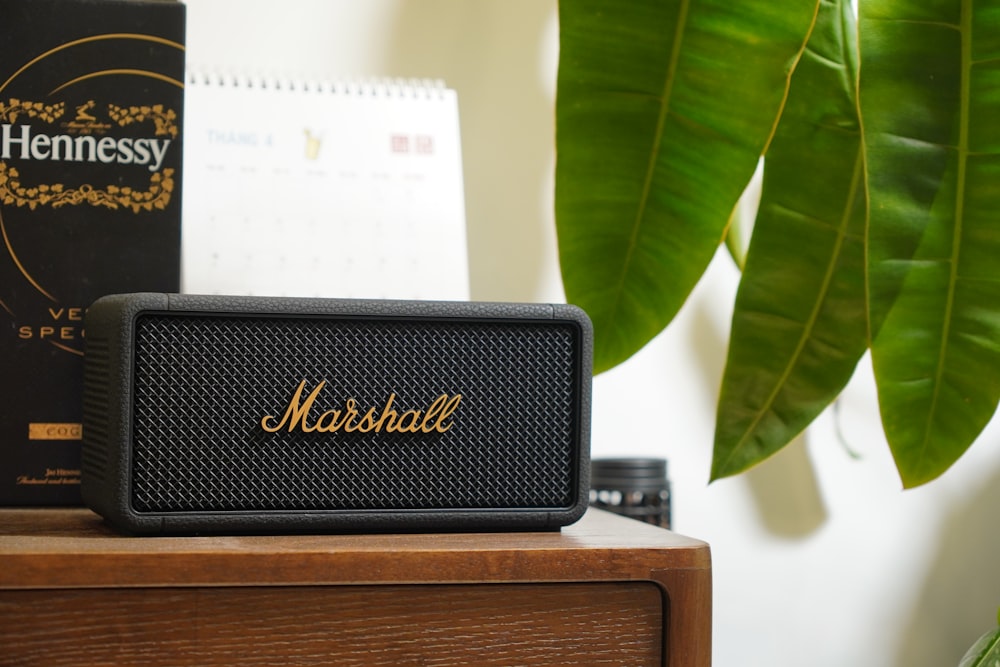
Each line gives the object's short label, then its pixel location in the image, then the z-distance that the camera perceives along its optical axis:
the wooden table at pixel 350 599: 0.94
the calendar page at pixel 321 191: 1.19
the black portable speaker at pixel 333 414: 0.99
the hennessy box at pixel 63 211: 1.08
